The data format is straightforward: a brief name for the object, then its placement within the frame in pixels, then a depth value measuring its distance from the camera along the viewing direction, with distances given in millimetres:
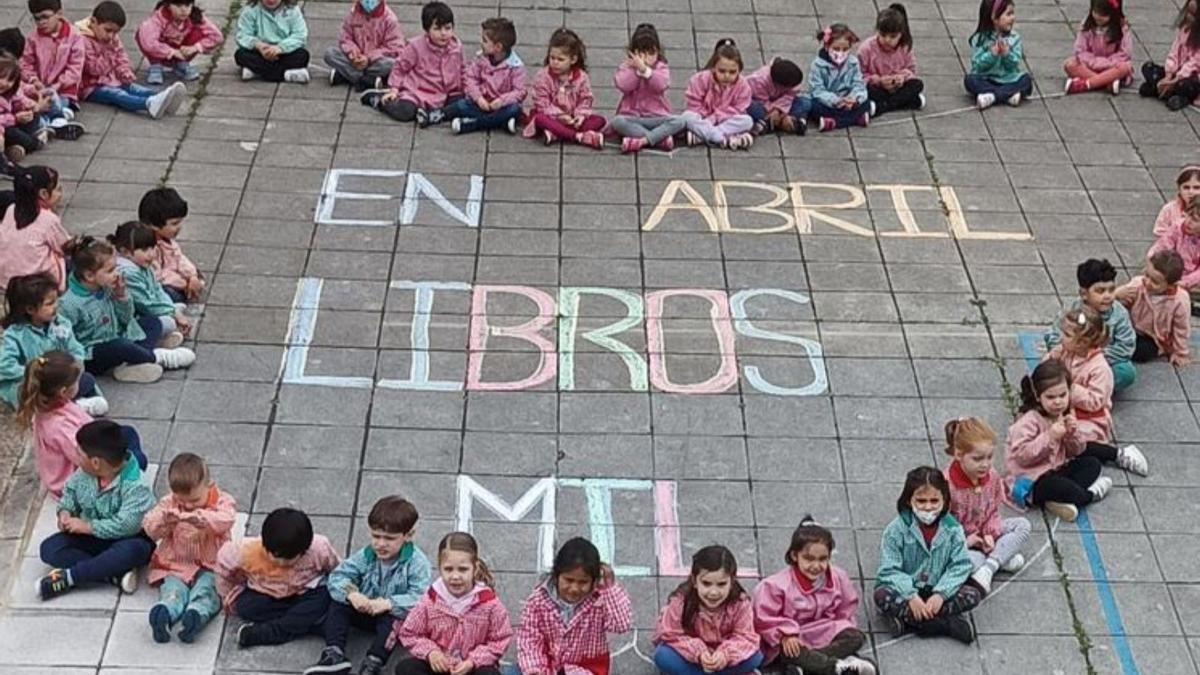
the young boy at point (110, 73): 12820
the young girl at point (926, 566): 8234
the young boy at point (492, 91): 12789
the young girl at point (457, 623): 7711
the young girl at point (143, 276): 10031
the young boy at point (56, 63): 12484
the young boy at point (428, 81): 12922
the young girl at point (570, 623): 7688
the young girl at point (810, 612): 7965
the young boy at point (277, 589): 8086
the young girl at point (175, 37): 13219
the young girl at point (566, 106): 12719
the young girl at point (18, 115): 11977
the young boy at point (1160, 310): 10211
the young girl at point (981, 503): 8484
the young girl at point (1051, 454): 9008
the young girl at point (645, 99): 12625
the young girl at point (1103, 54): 13766
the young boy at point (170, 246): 10422
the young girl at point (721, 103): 12734
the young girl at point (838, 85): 13039
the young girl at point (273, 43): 13359
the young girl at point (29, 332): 9281
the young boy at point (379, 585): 7918
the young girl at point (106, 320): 9727
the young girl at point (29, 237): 10266
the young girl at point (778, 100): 12945
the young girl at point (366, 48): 13312
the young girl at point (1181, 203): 10945
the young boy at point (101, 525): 8273
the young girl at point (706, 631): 7758
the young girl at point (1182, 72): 13547
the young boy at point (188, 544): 8078
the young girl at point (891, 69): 13250
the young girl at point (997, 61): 13477
